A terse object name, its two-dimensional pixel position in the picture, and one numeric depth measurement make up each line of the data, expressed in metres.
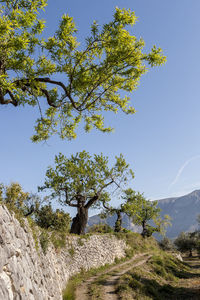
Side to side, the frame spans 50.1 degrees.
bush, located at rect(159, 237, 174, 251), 72.44
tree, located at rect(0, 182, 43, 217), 34.50
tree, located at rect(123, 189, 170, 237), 35.94
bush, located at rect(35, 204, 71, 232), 34.94
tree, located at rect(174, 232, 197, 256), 70.06
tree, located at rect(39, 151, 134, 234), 28.58
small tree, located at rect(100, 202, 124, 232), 35.19
